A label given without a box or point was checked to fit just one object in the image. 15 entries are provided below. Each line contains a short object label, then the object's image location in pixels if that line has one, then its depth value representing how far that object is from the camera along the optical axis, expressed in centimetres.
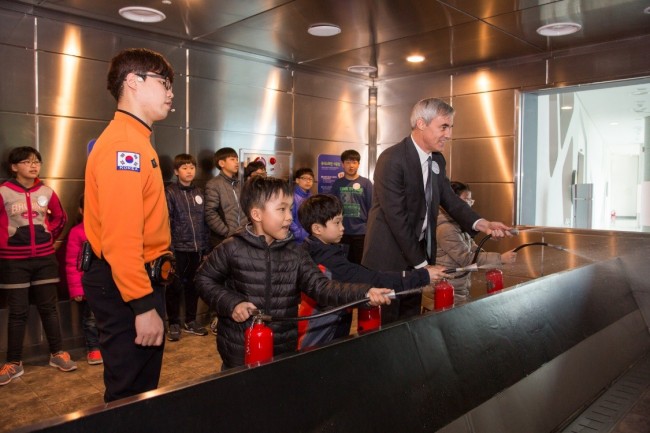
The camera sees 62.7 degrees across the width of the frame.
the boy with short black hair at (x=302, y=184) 731
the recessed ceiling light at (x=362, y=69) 805
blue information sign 820
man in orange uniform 205
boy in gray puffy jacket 629
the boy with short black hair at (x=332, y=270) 283
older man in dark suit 337
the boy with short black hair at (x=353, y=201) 758
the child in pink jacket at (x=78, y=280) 527
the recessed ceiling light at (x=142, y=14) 543
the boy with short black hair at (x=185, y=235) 600
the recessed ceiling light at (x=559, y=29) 590
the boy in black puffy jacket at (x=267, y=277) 249
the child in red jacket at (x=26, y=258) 470
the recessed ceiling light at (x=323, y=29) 598
